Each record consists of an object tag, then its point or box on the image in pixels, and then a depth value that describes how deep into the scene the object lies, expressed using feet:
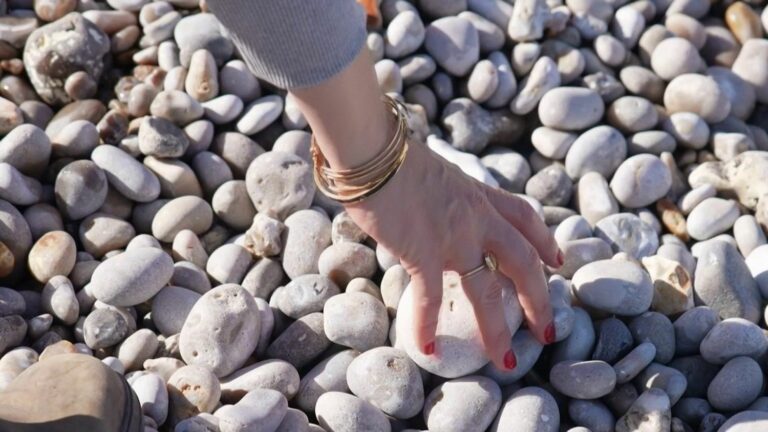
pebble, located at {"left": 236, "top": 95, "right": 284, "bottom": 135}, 3.90
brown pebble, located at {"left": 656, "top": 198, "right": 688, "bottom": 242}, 3.77
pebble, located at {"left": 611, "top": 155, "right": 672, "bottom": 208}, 3.79
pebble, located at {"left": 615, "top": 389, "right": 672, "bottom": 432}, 3.13
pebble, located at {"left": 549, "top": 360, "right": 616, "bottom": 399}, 3.19
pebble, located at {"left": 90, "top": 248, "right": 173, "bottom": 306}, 3.40
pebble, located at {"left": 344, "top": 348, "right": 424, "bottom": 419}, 3.22
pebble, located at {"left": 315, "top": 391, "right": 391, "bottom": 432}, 3.15
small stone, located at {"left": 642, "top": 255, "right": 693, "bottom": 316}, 3.44
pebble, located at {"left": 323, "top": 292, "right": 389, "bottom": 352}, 3.31
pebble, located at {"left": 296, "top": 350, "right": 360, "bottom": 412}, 3.29
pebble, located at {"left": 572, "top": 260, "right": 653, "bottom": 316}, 3.34
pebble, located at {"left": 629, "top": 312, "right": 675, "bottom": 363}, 3.35
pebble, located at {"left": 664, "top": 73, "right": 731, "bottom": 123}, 4.04
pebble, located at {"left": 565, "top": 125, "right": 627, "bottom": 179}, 3.88
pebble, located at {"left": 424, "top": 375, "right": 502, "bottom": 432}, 3.19
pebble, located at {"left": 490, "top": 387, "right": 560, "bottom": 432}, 3.15
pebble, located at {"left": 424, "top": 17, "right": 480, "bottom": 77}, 4.09
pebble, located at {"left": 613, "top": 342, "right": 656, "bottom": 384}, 3.24
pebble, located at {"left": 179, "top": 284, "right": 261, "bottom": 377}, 3.28
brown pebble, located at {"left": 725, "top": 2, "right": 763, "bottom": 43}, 4.39
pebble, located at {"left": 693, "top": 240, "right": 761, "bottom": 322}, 3.46
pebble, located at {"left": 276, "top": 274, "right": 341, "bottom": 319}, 3.45
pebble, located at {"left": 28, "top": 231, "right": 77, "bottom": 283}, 3.52
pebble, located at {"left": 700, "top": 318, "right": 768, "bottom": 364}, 3.28
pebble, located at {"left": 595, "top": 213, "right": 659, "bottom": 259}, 3.67
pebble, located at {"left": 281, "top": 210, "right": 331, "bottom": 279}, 3.59
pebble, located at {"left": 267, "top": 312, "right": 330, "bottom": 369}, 3.37
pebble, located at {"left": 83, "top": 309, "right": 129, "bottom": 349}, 3.37
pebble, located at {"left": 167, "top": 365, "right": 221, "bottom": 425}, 3.17
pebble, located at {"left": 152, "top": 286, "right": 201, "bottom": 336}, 3.44
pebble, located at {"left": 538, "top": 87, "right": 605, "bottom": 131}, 3.96
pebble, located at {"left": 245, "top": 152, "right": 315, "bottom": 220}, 3.71
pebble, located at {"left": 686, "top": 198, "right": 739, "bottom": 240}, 3.73
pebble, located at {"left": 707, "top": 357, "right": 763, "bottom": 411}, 3.23
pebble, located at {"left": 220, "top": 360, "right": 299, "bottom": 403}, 3.24
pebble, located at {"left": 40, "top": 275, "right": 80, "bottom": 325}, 3.44
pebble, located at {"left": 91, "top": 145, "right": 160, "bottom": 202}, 3.71
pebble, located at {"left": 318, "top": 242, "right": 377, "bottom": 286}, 3.51
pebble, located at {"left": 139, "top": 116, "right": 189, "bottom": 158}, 3.76
